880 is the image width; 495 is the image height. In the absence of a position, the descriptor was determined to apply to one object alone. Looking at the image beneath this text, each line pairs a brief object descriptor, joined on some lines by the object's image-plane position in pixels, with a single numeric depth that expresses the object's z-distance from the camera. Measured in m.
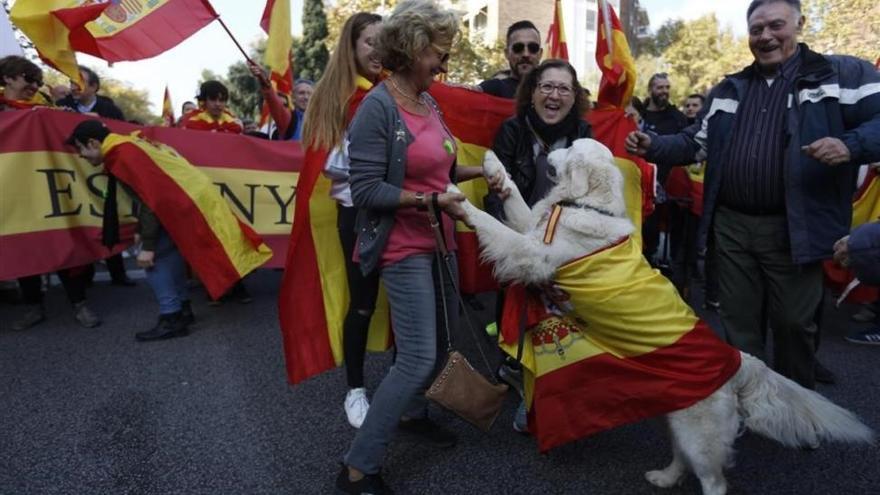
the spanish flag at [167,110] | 13.38
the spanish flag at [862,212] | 5.71
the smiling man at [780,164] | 2.88
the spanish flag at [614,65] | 4.38
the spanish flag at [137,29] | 4.97
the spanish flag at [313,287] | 3.41
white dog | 2.54
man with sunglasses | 4.18
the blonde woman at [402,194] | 2.38
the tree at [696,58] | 30.28
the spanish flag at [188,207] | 4.93
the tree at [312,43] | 37.84
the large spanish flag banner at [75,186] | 5.23
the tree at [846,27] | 16.23
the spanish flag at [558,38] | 5.40
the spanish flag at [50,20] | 4.73
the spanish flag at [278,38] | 5.59
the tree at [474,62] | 23.22
